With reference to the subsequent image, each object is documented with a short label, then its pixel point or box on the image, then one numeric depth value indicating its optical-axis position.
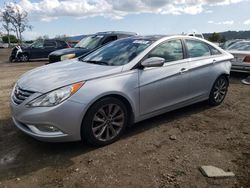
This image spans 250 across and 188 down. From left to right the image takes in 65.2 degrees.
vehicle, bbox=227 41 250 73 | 6.70
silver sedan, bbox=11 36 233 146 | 2.61
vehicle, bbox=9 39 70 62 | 12.88
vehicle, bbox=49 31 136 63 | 7.28
